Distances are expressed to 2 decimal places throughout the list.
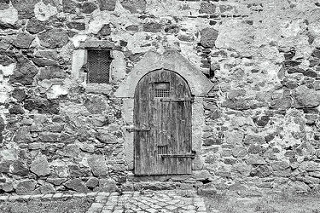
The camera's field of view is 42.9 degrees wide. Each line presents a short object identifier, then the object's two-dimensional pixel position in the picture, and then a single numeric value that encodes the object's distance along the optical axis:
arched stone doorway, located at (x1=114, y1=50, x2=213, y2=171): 6.65
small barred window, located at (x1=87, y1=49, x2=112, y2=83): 6.72
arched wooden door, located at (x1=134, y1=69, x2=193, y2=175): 6.71
